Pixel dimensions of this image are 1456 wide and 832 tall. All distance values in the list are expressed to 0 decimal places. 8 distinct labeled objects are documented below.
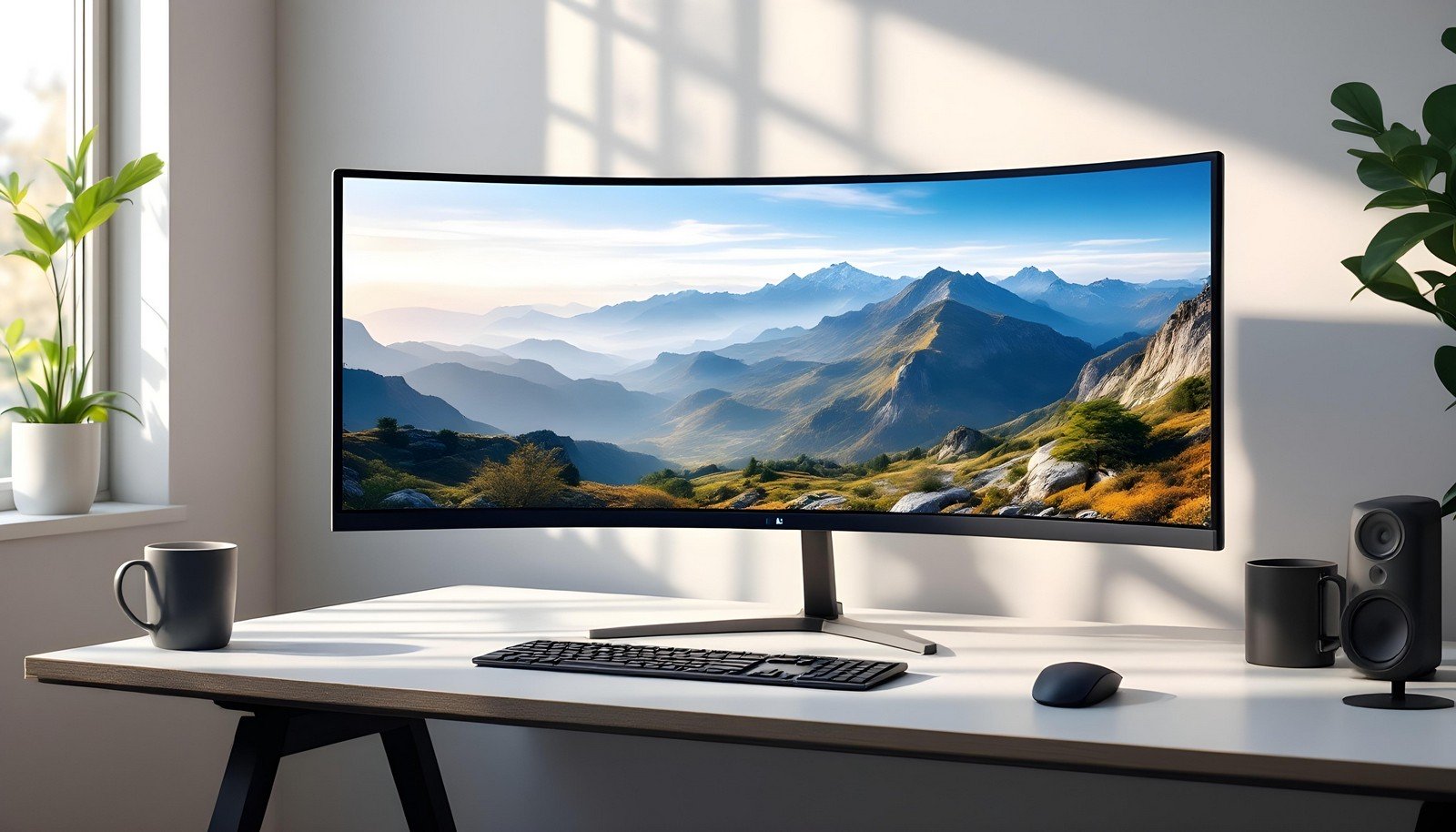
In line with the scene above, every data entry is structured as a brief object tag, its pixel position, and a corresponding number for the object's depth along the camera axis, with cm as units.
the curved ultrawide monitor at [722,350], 164
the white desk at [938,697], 113
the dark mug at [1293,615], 150
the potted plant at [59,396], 210
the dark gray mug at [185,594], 153
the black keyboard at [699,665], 138
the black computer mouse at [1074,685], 127
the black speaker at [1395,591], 138
